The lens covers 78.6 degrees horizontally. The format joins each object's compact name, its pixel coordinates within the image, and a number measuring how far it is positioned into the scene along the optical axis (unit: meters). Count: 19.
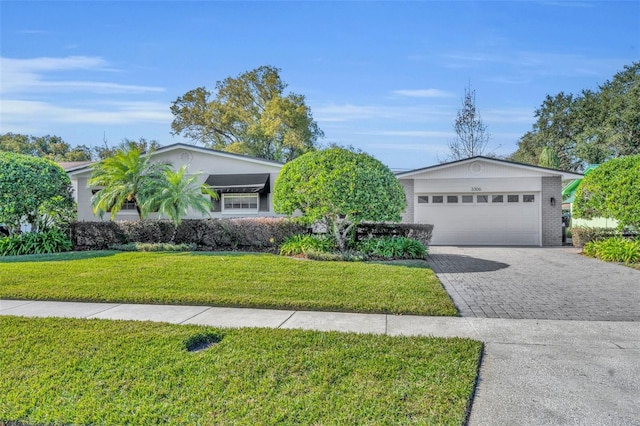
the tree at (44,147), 43.72
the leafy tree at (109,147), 37.65
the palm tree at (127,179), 14.21
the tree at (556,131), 35.31
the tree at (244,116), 32.06
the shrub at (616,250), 11.07
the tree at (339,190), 10.41
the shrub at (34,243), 12.33
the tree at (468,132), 26.27
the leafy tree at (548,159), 27.95
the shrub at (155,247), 12.55
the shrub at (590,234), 13.43
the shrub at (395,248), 11.19
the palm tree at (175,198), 13.32
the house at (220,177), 17.78
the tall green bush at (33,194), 12.27
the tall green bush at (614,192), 11.45
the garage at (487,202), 16.81
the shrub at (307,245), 11.22
